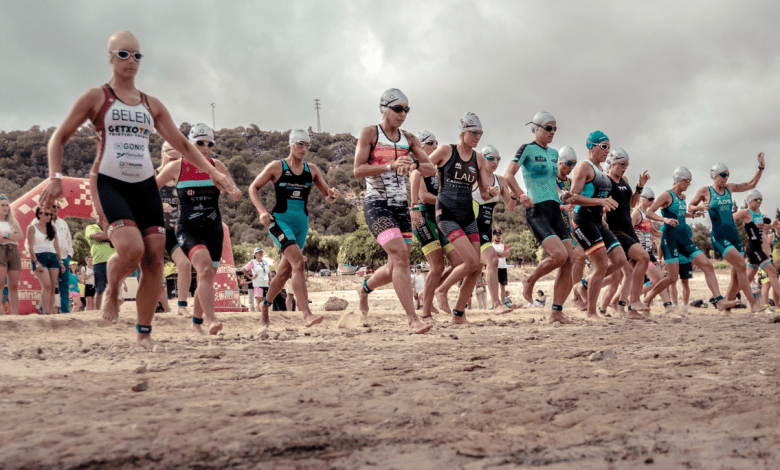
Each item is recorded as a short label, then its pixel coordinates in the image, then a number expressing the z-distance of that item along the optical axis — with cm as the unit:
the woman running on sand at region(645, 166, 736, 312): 922
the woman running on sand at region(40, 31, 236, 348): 420
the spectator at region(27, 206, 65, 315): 942
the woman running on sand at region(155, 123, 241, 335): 643
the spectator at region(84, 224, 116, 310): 982
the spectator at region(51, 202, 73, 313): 1001
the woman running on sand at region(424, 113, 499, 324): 673
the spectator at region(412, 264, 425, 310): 1653
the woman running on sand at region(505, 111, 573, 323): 707
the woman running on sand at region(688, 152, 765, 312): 934
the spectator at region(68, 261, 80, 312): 1445
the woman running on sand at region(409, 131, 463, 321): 746
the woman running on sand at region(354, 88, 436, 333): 600
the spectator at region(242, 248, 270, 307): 1358
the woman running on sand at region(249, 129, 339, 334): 696
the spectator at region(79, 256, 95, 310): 1402
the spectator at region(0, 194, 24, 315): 897
